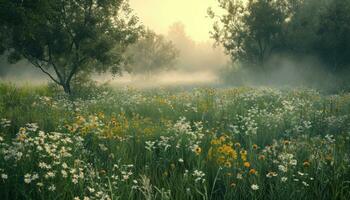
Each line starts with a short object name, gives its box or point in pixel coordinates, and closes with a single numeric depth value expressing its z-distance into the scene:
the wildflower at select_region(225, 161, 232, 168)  5.21
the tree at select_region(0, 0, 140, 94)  18.64
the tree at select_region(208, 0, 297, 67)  35.22
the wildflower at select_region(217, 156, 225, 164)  5.51
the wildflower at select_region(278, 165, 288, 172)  4.72
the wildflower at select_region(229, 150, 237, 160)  5.36
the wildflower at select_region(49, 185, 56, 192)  4.22
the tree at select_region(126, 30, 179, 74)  59.75
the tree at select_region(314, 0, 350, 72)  29.80
